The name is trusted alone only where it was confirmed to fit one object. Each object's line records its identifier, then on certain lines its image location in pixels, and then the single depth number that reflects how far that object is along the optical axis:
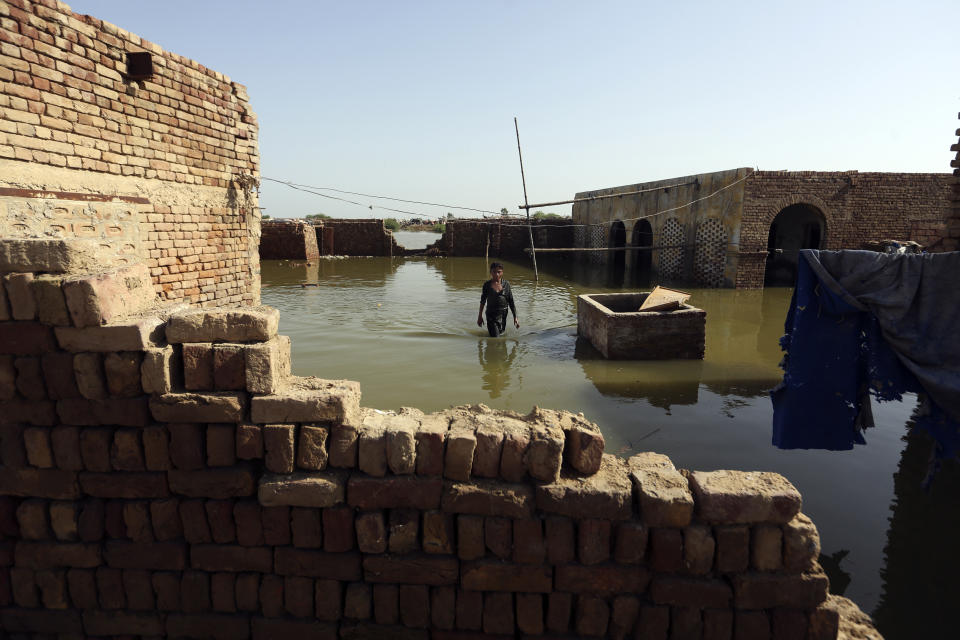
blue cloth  4.04
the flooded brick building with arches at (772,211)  15.89
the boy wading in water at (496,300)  9.55
